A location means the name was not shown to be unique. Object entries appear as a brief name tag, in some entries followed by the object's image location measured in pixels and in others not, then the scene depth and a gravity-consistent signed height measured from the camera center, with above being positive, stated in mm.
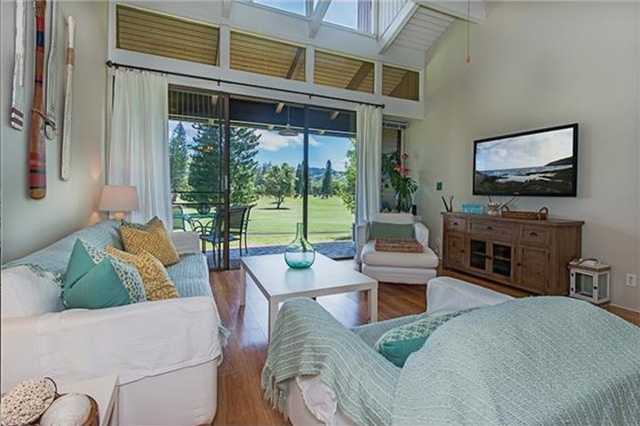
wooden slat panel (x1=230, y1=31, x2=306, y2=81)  4180 +2039
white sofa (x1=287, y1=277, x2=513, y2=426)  953 -564
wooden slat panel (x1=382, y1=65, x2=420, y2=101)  5129 +2054
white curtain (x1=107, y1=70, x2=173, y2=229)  3484 +730
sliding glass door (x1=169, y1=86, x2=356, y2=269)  3984 +474
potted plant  5039 +358
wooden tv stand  3109 -416
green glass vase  2604 -362
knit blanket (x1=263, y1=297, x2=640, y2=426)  653 -371
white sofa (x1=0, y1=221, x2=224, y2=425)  1056 -519
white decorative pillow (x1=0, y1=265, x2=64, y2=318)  941 -282
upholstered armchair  3402 -600
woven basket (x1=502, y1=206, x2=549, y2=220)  3349 -43
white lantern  2951 -660
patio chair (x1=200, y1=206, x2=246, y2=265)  4141 -284
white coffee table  2064 -512
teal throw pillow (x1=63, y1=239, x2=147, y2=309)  1218 -296
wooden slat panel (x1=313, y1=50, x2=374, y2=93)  4656 +2035
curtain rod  3502 +1561
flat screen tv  3264 +533
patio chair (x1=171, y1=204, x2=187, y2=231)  3920 -133
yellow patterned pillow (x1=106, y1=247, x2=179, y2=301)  1531 -337
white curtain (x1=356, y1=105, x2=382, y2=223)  4793 +725
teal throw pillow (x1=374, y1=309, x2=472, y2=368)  924 -378
